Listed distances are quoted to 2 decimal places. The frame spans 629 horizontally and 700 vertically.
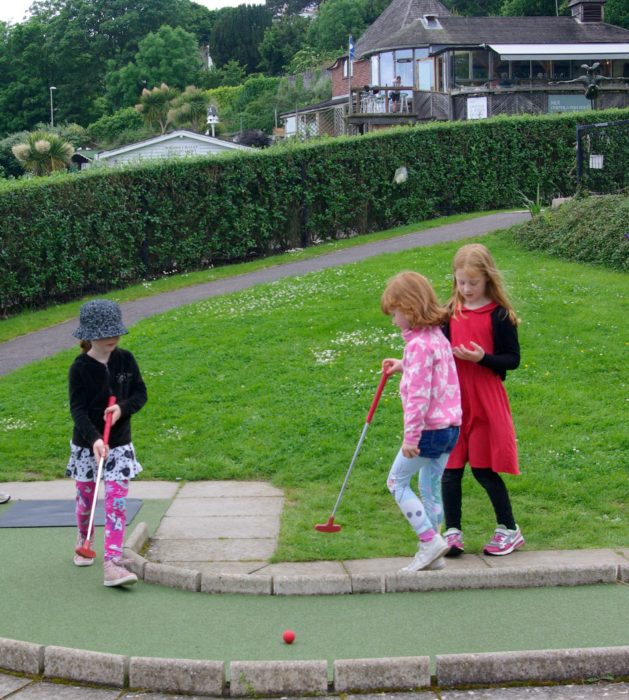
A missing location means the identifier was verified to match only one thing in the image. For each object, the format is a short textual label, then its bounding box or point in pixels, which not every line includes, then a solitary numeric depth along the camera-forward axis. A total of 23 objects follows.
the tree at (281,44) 103.56
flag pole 39.02
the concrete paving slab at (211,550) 6.13
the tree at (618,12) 63.41
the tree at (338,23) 91.25
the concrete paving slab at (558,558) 5.84
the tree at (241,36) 111.94
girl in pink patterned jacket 5.54
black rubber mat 6.95
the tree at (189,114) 66.38
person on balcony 42.41
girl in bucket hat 5.73
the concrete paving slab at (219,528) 6.59
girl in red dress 5.97
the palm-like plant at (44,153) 39.44
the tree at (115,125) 79.44
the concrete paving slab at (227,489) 7.68
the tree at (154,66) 91.94
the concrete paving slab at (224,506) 7.15
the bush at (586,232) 16.28
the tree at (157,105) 70.31
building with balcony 43.59
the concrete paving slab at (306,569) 5.76
